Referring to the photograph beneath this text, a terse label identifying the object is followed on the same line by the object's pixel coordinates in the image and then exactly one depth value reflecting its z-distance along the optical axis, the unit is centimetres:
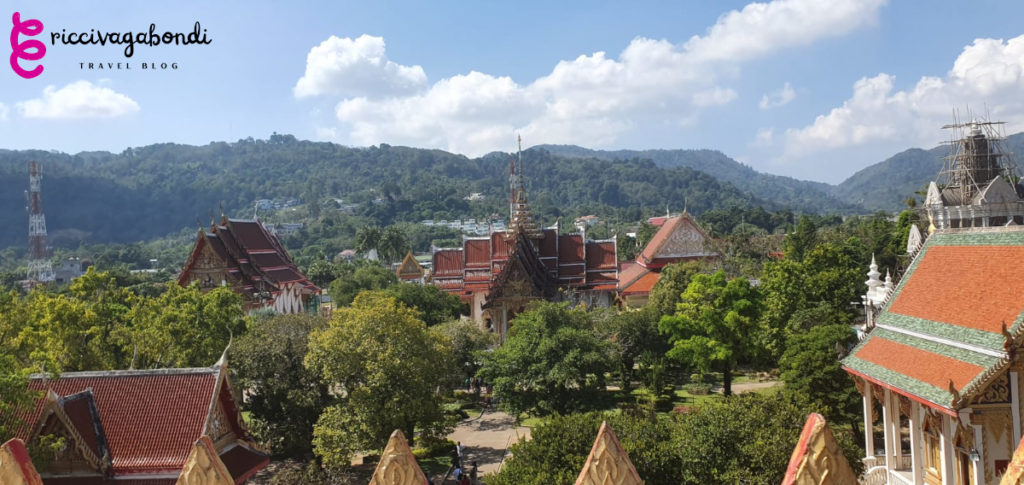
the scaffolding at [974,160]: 3984
